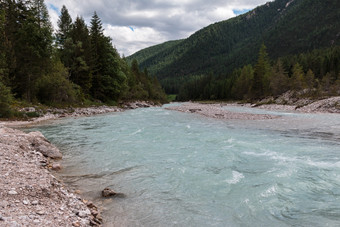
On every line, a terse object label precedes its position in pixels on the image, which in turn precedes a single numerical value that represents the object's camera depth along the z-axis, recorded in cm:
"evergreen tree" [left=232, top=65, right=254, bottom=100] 9289
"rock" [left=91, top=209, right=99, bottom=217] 611
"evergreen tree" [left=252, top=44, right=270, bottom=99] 7775
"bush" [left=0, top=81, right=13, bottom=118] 2247
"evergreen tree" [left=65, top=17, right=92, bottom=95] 4522
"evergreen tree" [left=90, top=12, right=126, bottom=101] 5072
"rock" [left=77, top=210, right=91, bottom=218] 572
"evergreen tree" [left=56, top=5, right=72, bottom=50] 5128
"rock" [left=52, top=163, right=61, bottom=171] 991
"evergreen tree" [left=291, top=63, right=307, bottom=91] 6246
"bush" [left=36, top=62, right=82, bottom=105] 3538
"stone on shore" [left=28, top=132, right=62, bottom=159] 1175
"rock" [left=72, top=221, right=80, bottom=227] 514
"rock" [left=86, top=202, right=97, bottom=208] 659
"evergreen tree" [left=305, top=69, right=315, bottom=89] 6484
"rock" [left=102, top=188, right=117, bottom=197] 758
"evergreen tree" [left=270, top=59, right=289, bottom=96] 6719
